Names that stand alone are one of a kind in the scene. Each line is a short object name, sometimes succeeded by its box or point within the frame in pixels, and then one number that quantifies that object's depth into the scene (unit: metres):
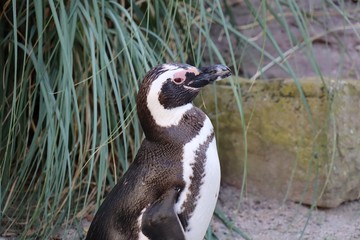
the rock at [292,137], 3.20
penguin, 2.50
